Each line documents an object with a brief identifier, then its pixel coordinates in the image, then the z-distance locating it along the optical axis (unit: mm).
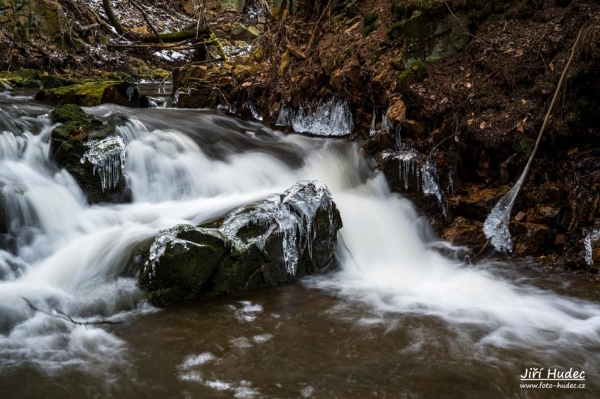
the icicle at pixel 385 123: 7145
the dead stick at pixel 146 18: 10189
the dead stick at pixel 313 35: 9323
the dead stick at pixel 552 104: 5387
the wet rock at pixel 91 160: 6086
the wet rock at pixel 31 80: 11656
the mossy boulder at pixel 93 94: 8875
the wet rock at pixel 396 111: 6957
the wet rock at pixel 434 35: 7105
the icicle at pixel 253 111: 9445
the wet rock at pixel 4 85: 10828
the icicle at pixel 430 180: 6480
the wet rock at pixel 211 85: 9797
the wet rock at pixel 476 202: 5965
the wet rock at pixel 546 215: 5508
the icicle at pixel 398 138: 7004
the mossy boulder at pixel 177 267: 4414
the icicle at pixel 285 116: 8906
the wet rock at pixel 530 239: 5512
